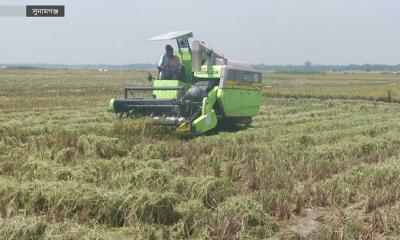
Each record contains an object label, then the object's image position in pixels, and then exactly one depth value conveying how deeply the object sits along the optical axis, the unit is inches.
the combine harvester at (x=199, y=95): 435.5
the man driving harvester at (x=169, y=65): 494.3
